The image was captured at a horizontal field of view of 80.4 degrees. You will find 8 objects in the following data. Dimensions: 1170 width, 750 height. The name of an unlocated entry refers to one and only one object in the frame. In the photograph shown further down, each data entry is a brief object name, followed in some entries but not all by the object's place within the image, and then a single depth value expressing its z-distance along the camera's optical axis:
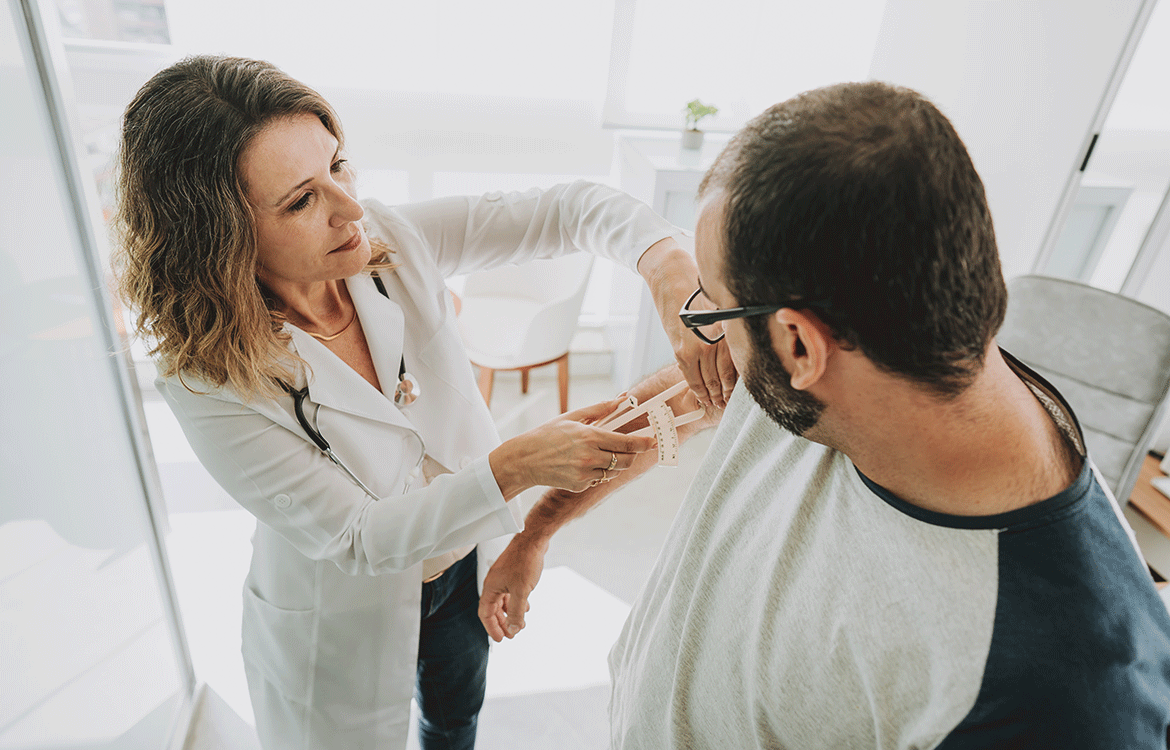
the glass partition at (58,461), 1.09
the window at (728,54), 3.11
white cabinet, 2.67
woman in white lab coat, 0.94
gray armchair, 1.60
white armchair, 2.71
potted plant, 2.88
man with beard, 0.56
